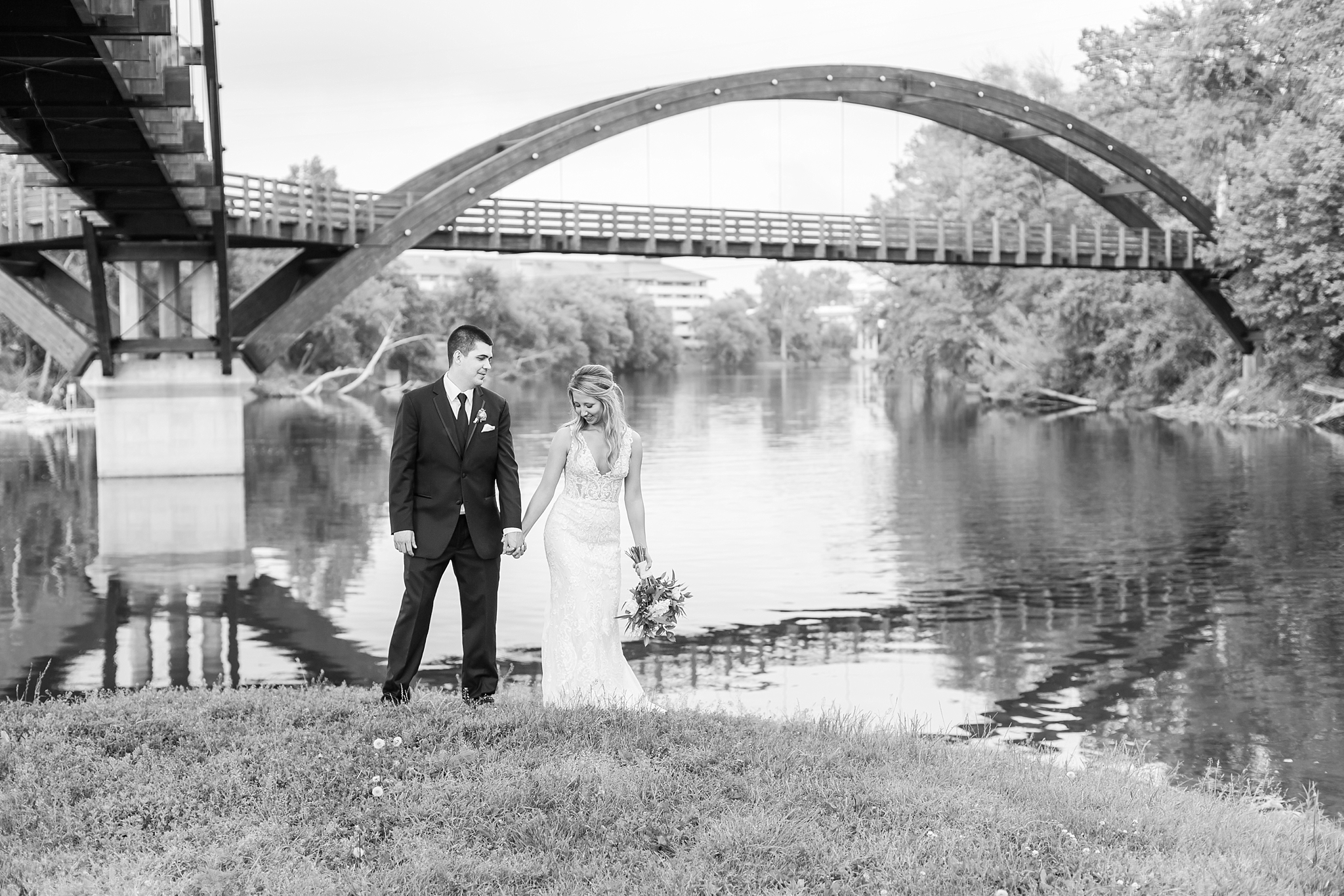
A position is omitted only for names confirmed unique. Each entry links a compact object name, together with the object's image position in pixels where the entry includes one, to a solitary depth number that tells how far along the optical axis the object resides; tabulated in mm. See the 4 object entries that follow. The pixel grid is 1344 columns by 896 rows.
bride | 7770
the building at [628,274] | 144500
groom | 7422
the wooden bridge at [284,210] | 16016
